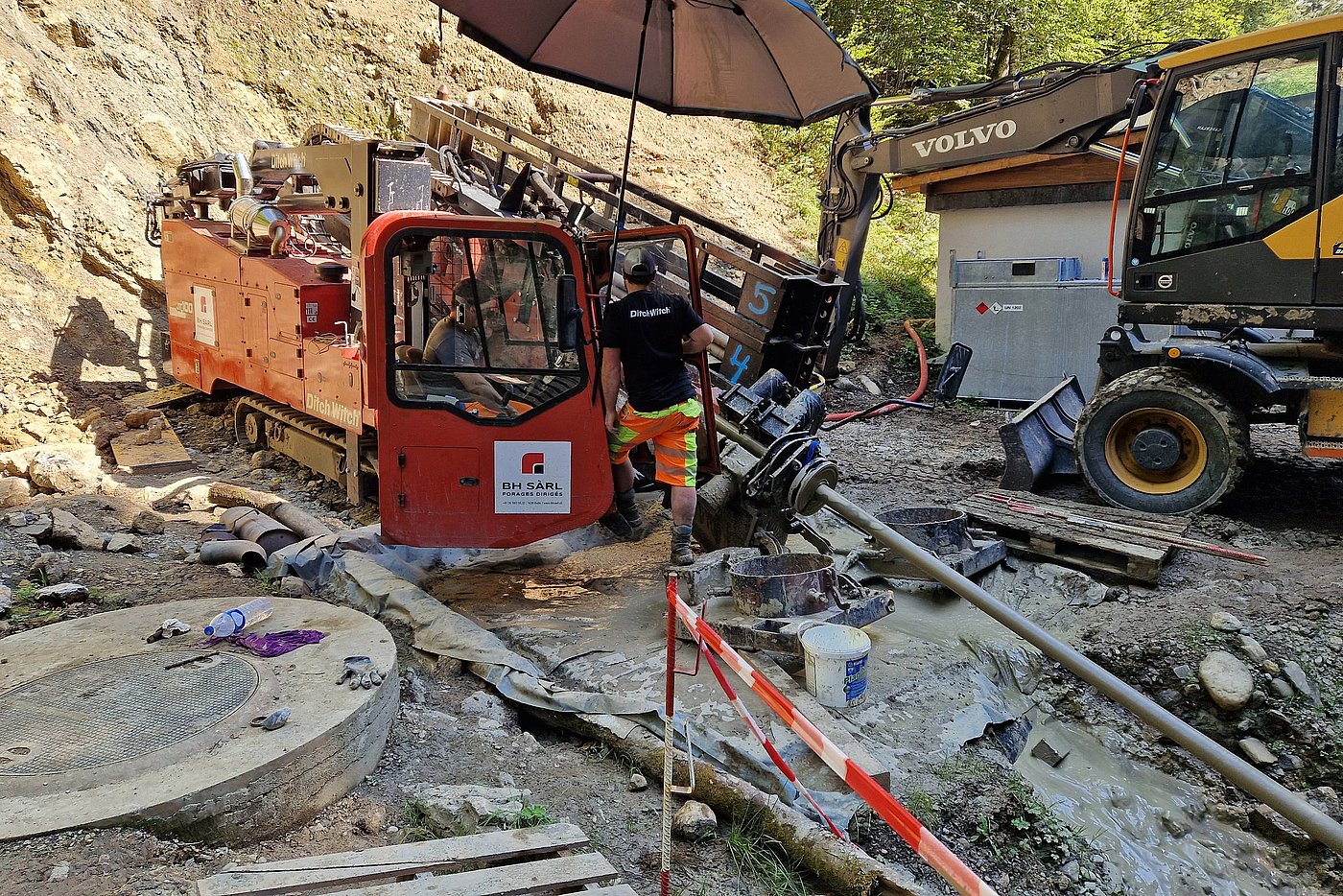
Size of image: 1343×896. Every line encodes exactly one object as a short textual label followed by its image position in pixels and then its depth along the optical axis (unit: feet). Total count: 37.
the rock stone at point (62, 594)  16.70
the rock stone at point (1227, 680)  16.06
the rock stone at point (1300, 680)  16.07
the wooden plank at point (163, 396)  31.83
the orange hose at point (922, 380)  37.86
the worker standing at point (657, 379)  17.99
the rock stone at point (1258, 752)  15.35
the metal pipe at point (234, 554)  19.44
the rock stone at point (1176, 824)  14.20
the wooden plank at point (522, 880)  9.23
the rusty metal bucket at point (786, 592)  15.80
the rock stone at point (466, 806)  10.84
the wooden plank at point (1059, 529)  20.42
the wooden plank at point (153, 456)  26.68
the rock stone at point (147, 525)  21.86
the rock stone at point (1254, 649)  16.66
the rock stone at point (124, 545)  20.15
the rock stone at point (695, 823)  11.26
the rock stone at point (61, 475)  24.41
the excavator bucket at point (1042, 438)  24.93
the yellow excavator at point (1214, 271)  20.88
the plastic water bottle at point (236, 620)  13.78
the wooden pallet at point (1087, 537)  19.88
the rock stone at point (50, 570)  17.75
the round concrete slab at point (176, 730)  9.96
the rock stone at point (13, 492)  22.89
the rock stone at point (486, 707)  14.06
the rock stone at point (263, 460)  27.32
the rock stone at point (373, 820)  10.79
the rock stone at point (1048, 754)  15.30
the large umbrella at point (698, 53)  17.28
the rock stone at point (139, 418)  29.55
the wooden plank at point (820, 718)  11.67
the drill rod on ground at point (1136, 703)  6.74
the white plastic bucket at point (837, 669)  14.01
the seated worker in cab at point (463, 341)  17.66
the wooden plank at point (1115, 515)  21.66
